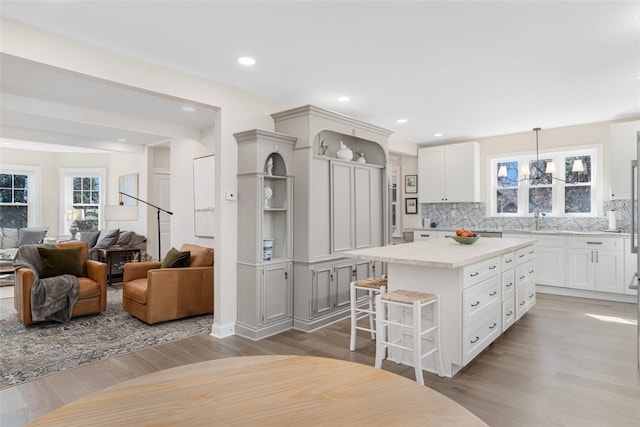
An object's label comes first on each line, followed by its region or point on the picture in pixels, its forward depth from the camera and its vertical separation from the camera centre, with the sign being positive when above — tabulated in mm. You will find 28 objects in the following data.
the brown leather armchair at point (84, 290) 4094 -847
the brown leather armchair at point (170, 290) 4187 -847
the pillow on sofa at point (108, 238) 6871 -395
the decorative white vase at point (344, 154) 4679 +789
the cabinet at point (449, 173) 6617 +797
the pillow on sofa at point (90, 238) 7257 -397
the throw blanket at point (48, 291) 4098 -823
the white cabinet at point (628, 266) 5008 -664
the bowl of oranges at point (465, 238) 3773 -212
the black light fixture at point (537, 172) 6031 +737
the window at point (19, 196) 8016 +471
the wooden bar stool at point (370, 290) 3346 -653
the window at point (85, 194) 8508 +536
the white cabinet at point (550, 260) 5555 -645
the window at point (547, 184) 5789 +542
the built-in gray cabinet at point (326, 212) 4082 +66
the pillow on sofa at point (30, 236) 7465 -369
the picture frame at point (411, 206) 7449 +223
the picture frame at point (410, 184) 7438 +659
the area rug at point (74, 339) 3104 -1213
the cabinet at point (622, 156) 5152 +848
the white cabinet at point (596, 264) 5113 -658
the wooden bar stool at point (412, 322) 2650 -812
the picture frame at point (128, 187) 7522 +627
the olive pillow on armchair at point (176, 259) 4492 -508
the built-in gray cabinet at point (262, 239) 3816 -237
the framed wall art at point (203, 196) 5648 +335
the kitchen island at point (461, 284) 2791 -554
